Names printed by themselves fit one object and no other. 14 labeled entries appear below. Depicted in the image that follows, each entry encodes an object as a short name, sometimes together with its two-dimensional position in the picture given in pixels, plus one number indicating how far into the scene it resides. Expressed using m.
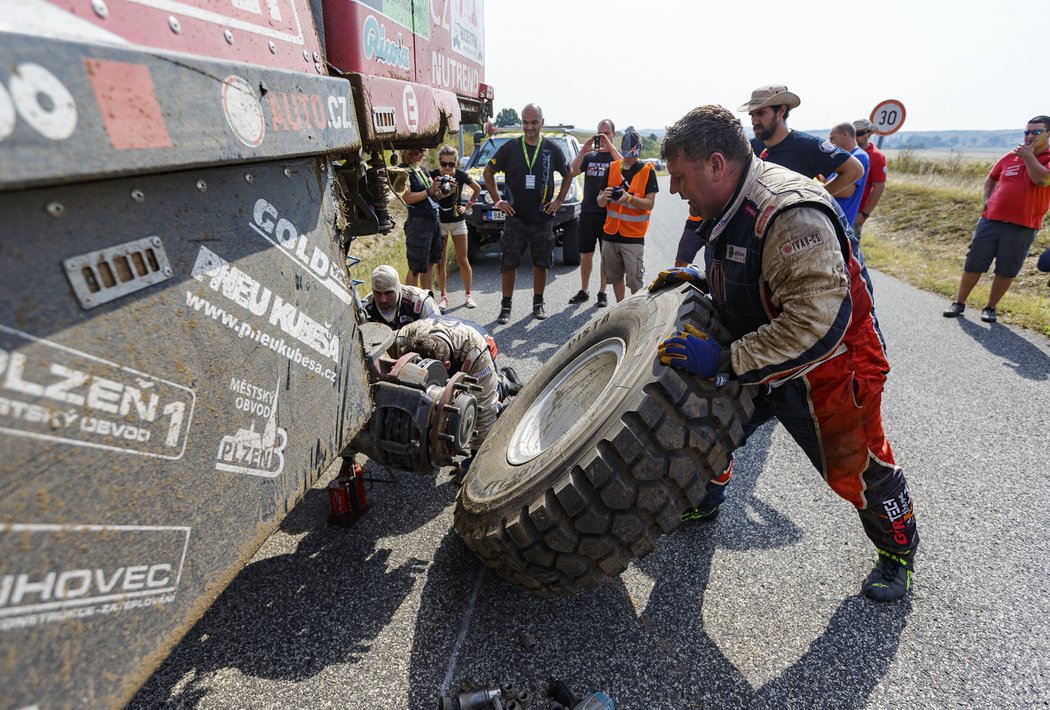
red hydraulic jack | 2.69
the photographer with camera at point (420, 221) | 5.63
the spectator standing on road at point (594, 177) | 6.09
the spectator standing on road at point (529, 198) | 5.73
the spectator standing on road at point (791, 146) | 3.74
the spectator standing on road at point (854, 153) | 4.45
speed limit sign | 8.91
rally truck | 0.85
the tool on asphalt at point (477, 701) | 1.73
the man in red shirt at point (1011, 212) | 5.29
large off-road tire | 1.77
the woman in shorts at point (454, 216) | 6.15
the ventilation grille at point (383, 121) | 1.92
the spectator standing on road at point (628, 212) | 5.59
